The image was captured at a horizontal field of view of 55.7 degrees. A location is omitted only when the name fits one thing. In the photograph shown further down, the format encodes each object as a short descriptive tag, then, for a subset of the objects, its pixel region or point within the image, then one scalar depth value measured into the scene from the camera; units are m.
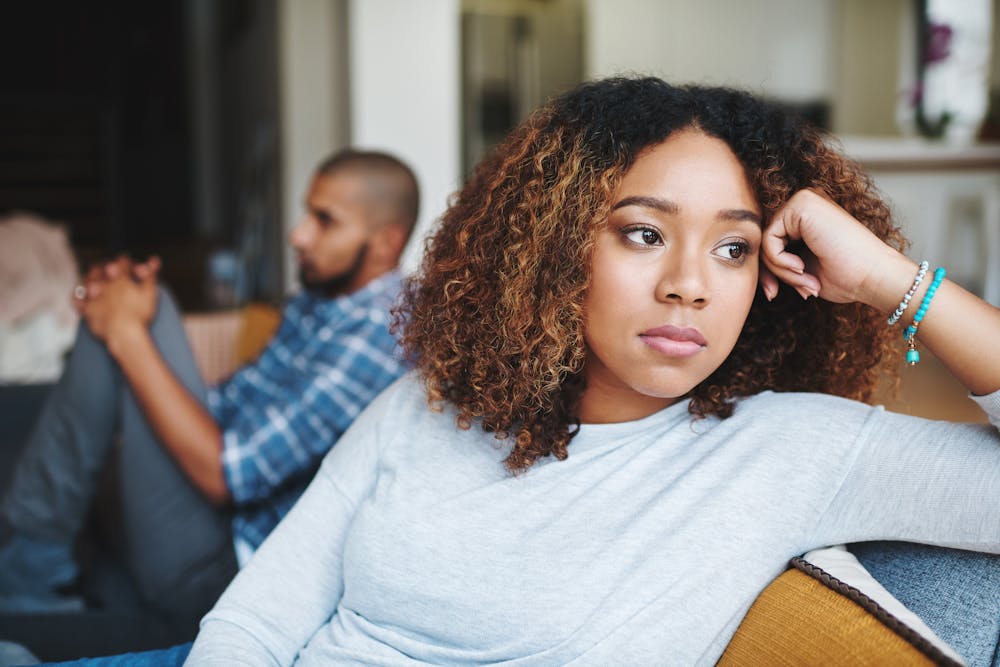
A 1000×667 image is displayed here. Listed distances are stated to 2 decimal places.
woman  0.90
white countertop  5.01
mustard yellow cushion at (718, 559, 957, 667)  0.78
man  1.62
